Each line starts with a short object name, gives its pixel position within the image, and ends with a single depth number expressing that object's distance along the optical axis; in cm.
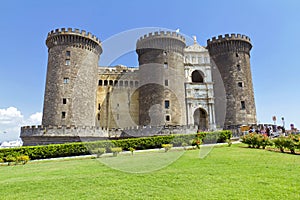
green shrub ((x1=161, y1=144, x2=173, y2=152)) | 1826
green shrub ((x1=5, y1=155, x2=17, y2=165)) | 1780
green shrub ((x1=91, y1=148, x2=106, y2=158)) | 1766
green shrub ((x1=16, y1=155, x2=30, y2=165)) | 1743
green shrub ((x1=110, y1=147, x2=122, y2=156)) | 1710
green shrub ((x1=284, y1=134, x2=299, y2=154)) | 1470
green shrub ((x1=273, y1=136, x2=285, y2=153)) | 1556
